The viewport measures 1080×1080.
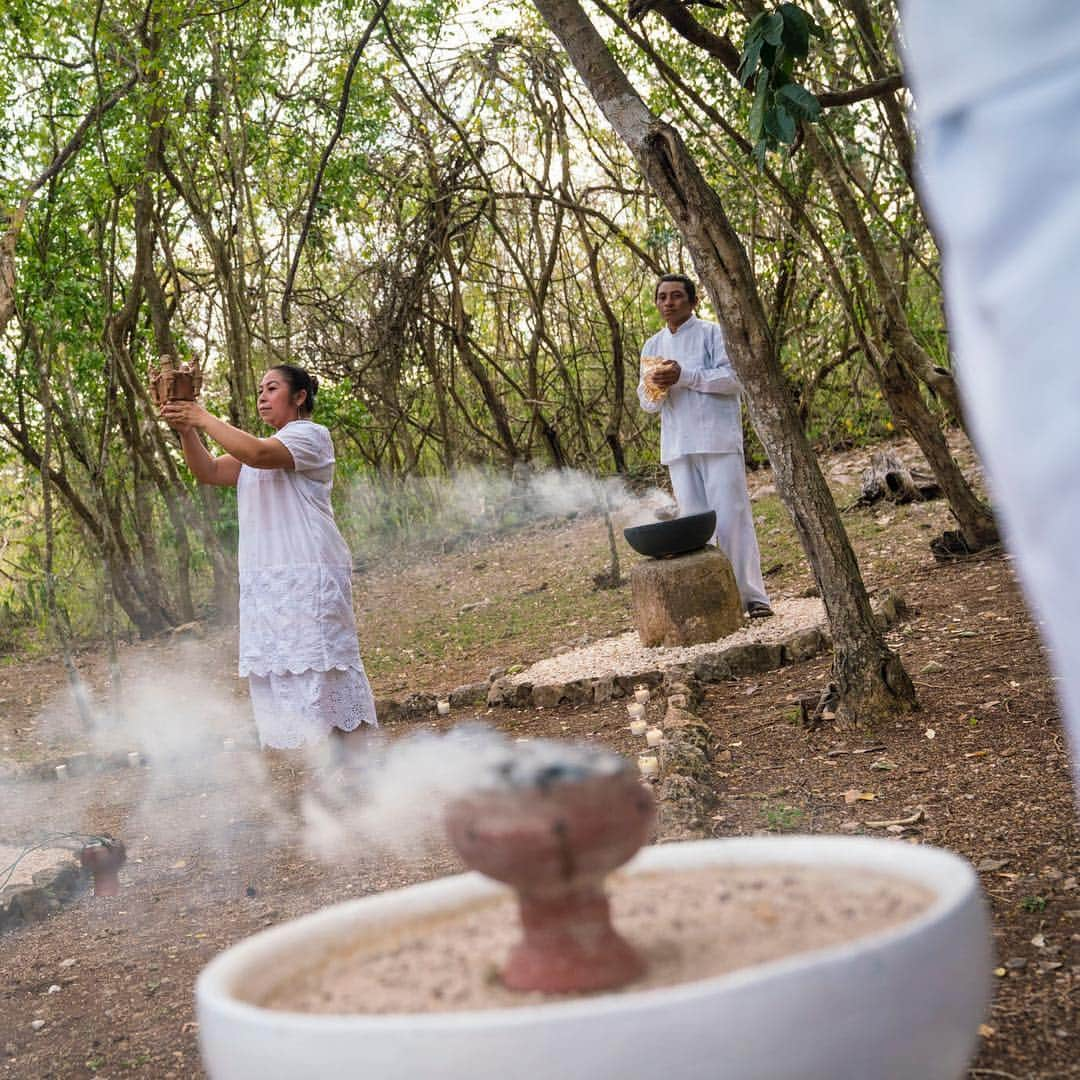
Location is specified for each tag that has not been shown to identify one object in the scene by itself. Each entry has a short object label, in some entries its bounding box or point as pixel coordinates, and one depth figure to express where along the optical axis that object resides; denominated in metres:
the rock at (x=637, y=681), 6.08
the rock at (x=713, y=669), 6.06
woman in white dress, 4.85
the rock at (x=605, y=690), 6.18
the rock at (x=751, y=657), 6.10
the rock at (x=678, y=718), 5.02
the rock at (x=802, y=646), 6.09
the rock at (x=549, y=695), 6.28
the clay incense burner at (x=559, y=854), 1.07
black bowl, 6.59
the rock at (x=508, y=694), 6.40
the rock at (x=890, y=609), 6.22
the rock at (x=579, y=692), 6.24
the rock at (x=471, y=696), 6.74
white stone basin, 0.90
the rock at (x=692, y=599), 6.51
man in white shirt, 6.94
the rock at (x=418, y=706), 6.73
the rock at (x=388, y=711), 6.75
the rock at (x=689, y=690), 5.54
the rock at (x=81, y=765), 6.69
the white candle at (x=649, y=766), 4.31
